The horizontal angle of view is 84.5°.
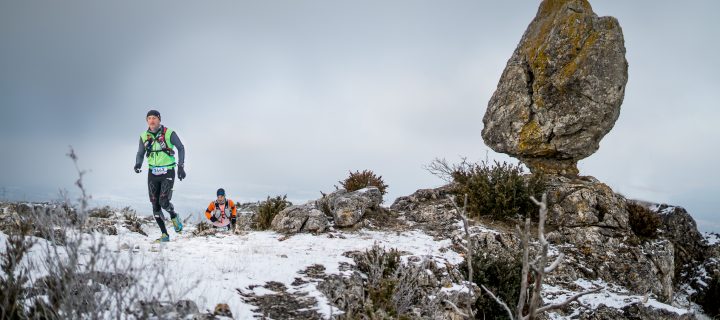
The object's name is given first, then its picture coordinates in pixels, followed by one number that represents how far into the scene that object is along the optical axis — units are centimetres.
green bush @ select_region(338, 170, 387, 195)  1195
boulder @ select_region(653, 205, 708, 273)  1241
